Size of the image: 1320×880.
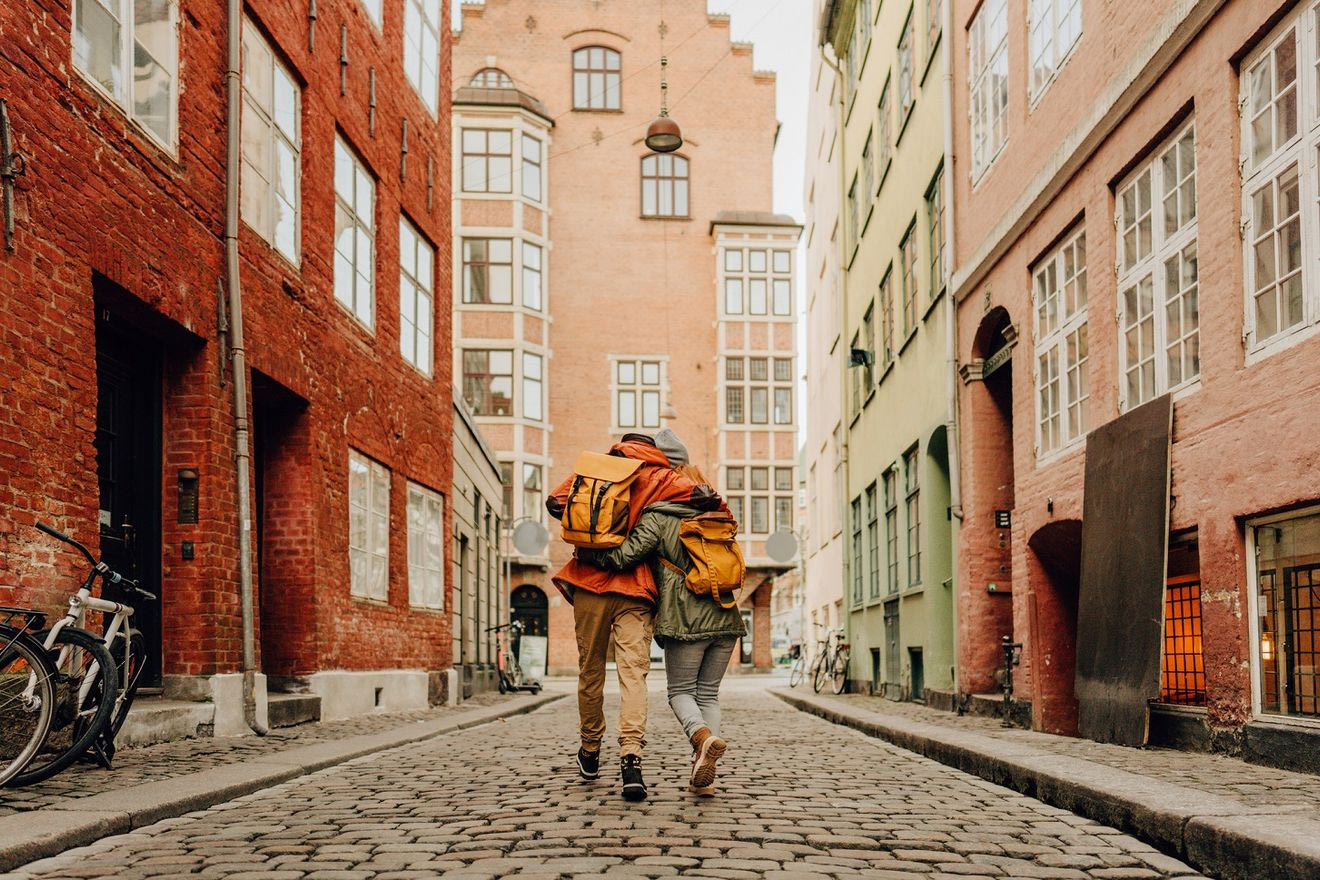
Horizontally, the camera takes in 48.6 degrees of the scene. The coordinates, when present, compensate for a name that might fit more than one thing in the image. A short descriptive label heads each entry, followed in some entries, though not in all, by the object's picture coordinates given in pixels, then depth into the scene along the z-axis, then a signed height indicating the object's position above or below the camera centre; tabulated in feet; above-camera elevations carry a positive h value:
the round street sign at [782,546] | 101.71 +1.40
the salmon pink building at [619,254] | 132.98 +29.89
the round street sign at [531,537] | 76.29 +1.66
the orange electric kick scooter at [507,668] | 79.05 -5.38
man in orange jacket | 23.36 -0.57
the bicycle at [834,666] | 80.53 -5.74
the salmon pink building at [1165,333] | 25.67 +5.01
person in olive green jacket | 23.11 -0.95
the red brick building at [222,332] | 27.81 +6.00
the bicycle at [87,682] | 22.24 -1.72
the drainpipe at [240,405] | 36.78 +4.21
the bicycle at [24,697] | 20.81 -1.77
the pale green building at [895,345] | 57.21 +10.11
